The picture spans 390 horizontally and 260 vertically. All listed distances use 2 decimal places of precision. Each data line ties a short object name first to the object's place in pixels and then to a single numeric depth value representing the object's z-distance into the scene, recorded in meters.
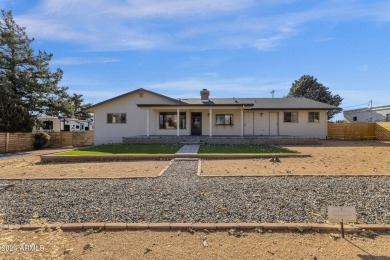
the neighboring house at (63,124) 36.03
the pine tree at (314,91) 48.34
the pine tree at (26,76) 26.31
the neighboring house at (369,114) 32.25
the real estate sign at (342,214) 3.71
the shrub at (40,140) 22.88
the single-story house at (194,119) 23.92
